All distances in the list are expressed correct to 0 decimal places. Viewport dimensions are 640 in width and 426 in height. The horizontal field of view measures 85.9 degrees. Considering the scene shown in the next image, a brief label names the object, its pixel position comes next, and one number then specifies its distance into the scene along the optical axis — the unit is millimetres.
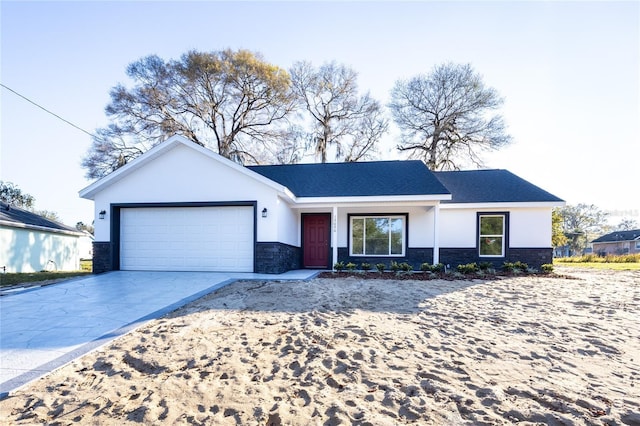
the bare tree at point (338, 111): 25297
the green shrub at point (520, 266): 11862
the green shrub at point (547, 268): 11945
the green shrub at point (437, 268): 11266
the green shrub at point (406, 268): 11539
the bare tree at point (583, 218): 51438
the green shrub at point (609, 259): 21064
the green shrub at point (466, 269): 11383
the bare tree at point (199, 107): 21609
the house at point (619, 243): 37869
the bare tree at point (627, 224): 59391
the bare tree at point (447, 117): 23156
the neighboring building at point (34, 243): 16406
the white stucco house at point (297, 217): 11344
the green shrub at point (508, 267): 11905
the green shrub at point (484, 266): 11953
